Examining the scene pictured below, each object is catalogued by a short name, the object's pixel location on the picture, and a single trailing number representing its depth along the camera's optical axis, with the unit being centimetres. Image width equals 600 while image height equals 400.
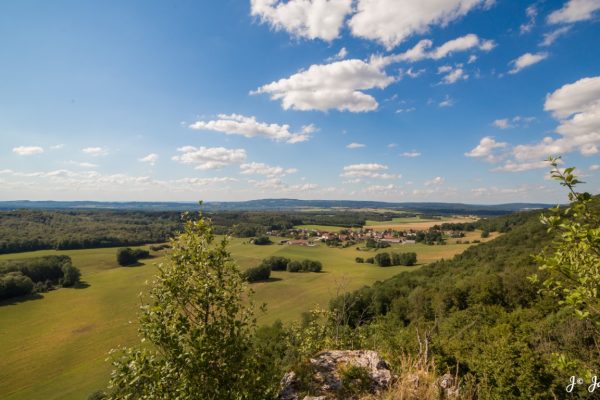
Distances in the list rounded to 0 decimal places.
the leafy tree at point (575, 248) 512
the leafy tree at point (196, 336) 702
